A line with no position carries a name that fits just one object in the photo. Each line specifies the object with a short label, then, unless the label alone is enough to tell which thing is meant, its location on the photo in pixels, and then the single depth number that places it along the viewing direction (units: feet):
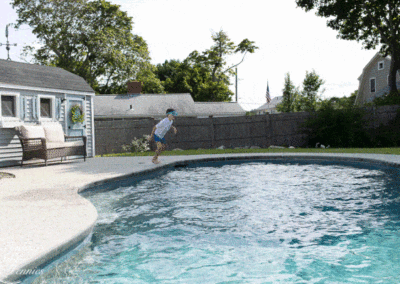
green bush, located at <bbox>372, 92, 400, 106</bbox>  67.24
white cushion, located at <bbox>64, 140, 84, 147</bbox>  38.79
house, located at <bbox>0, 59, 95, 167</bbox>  37.04
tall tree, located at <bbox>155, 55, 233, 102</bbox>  136.26
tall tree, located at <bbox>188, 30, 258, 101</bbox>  127.75
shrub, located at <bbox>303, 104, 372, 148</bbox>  57.36
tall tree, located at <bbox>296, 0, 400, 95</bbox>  70.79
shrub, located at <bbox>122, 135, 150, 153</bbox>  54.70
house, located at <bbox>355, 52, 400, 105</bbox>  102.17
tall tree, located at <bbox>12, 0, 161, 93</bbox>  97.91
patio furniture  36.01
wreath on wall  44.34
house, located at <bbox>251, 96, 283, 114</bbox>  256.62
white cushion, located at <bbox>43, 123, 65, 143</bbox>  39.11
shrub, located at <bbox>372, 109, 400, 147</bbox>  58.65
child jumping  34.81
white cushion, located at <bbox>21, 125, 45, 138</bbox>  36.35
